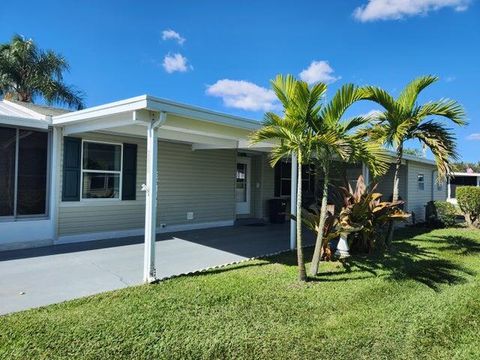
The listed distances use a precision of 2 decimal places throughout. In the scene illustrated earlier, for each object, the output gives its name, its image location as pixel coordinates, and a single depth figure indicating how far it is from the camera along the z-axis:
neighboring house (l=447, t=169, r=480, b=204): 25.61
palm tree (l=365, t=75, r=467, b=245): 7.16
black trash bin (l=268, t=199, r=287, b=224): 13.07
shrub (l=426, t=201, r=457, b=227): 13.51
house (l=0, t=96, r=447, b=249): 6.08
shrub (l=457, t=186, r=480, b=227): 12.61
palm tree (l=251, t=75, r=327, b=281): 5.09
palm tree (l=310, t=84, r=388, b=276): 5.30
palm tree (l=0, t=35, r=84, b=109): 19.61
